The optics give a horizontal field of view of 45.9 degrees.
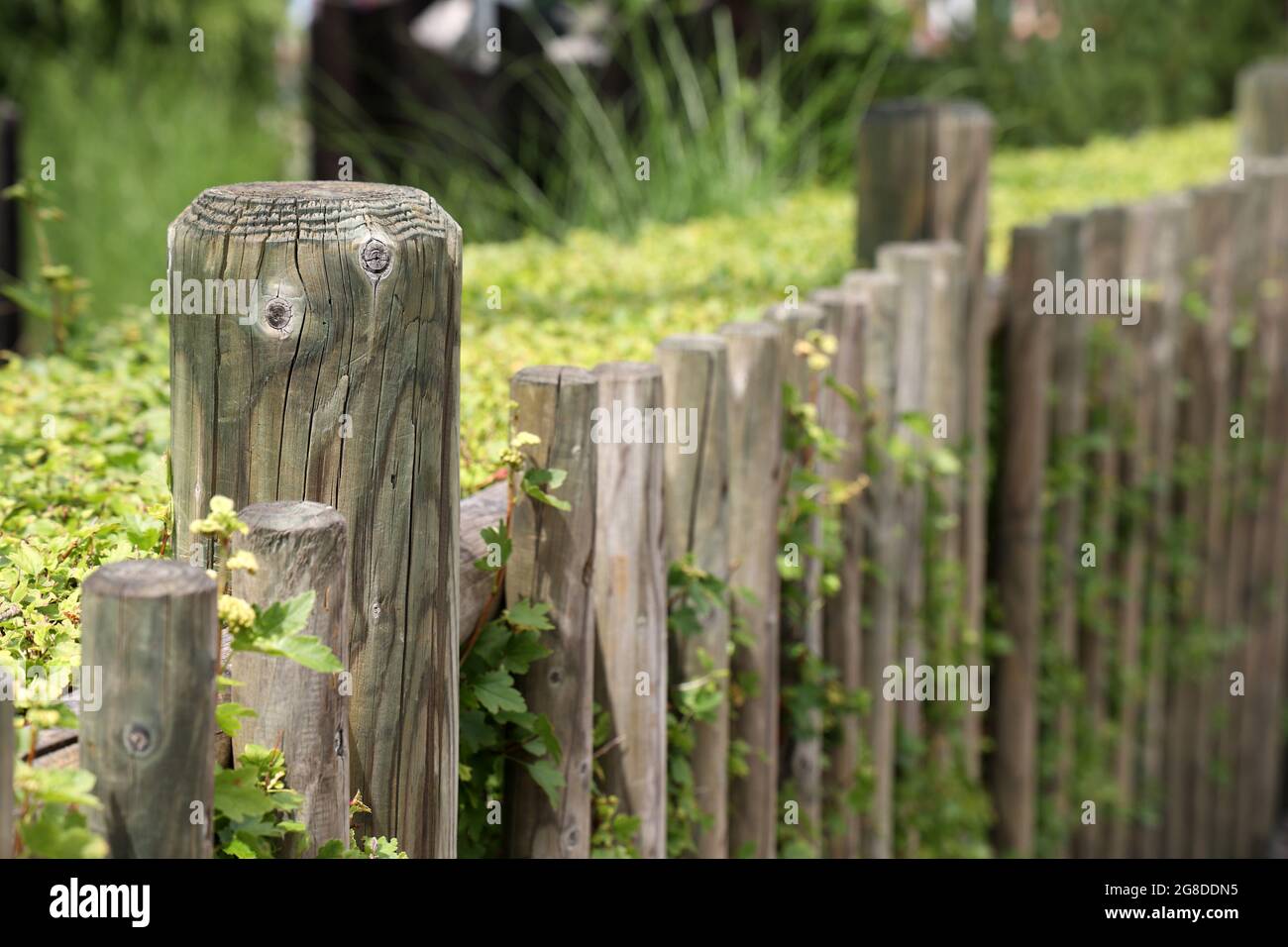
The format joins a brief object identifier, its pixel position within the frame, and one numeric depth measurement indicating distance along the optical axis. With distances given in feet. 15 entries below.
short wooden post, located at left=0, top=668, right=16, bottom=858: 4.30
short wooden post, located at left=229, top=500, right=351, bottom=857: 5.22
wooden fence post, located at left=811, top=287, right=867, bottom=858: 10.12
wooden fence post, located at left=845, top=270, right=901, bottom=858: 10.75
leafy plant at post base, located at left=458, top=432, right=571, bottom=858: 6.85
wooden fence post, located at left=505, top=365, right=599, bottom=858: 7.02
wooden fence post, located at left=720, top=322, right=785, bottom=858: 8.68
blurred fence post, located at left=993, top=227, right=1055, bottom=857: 12.91
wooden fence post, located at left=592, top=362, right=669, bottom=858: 7.51
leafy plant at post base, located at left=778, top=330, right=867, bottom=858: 9.36
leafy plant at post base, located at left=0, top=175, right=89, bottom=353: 10.19
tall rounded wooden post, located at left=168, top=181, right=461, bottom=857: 5.44
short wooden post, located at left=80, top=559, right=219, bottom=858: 4.54
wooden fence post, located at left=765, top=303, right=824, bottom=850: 9.44
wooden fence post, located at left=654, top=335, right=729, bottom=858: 8.12
